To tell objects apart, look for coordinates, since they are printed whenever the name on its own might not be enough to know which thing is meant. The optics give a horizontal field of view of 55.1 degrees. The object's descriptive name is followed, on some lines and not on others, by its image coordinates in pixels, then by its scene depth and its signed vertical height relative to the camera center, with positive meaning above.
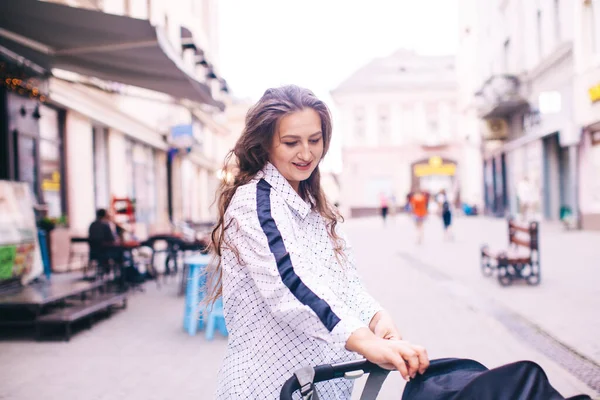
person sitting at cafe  8.67 -0.61
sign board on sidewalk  7.02 -0.40
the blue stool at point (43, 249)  9.59 -0.76
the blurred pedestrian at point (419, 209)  17.00 -0.51
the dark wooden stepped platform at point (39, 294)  5.60 -0.97
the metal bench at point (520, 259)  8.40 -1.02
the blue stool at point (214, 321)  5.70 -1.23
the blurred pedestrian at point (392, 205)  39.88 -0.85
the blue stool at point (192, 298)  5.91 -1.03
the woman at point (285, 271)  1.40 -0.21
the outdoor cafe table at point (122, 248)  8.52 -0.70
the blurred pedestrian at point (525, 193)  20.48 -0.14
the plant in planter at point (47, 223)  10.30 -0.36
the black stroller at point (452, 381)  1.23 -0.43
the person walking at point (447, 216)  17.23 -0.73
